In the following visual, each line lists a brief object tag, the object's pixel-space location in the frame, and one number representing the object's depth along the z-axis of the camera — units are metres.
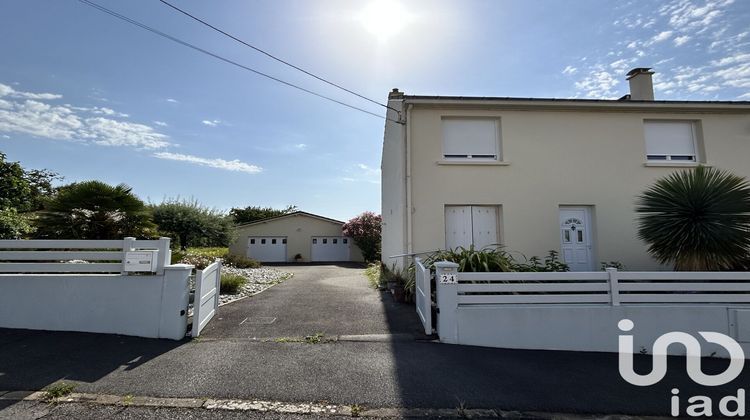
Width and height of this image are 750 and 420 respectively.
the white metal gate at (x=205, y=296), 5.02
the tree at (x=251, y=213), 38.41
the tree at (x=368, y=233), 23.34
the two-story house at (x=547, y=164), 8.41
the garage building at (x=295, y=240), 25.08
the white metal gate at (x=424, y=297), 5.22
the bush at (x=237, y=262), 16.39
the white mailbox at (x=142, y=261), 4.94
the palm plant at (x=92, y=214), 7.70
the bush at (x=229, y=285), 8.31
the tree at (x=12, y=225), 7.31
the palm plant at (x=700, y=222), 5.77
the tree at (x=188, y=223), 16.37
